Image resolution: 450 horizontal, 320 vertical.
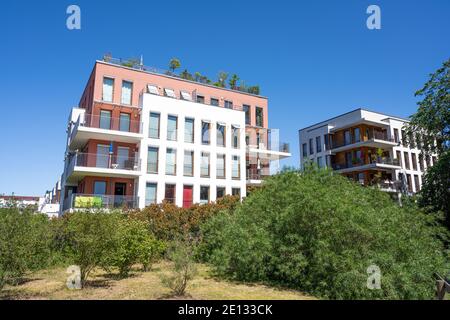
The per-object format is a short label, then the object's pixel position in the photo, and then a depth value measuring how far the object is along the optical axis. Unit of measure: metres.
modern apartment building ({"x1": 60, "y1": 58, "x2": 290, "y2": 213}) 28.50
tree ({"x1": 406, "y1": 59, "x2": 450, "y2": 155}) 24.12
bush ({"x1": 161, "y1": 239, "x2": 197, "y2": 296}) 9.73
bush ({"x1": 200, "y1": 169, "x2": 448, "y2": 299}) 10.45
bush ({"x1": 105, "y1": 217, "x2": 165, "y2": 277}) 13.02
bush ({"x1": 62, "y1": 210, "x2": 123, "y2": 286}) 10.98
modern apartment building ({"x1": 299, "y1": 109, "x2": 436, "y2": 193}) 44.03
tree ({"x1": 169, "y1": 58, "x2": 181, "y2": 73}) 36.31
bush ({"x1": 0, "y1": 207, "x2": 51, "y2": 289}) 10.15
